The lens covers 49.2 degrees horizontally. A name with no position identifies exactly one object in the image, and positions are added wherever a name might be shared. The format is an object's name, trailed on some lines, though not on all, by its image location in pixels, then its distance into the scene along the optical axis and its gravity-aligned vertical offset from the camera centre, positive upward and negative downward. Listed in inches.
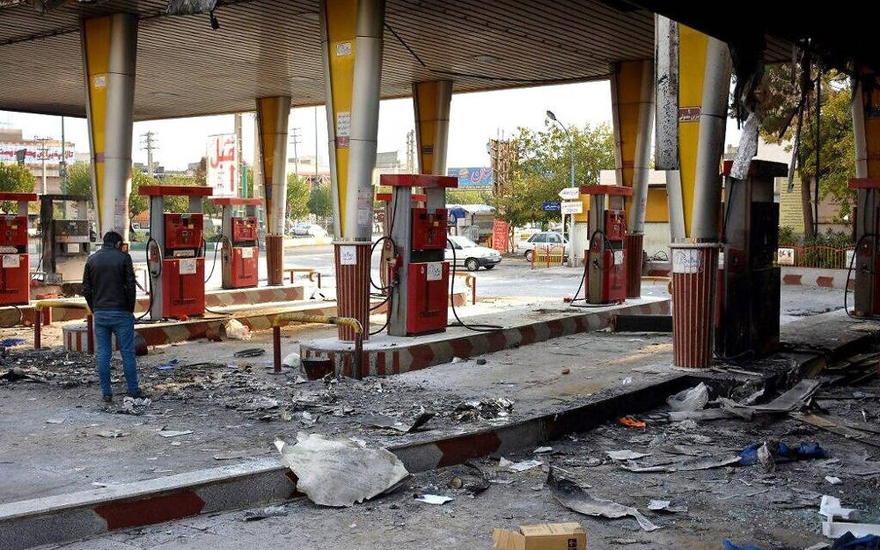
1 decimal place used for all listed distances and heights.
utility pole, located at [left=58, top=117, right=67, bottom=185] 2773.1 +180.8
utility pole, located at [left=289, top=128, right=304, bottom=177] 4955.7 +495.5
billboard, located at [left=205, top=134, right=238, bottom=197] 2536.9 +177.2
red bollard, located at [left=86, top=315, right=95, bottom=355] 561.0 -62.3
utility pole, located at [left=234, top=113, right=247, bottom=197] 2504.9 +219.0
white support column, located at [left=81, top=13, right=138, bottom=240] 674.2 +88.3
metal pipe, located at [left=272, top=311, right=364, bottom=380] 465.1 -46.8
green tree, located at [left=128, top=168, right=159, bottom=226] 2736.2 +94.5
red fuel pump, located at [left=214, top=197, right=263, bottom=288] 896.3 -15.7
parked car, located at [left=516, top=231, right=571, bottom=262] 1853.2 -14.6
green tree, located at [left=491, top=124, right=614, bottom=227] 2078.0 +144.9
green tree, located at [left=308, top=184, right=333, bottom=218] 4485.7 +137.6
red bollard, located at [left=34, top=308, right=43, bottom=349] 584.2 -60.0
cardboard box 224.7 -72.0
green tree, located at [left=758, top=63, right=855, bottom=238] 1295.5 +143.2
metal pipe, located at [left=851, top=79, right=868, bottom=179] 814.5 +80.1
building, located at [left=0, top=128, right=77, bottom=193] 4094.5 +340.2
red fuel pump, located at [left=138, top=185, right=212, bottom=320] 651.5 -19.5
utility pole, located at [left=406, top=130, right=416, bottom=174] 3930.1 +346.6
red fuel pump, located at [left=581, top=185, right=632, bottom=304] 720.3 -12.5
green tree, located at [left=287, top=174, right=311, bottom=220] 3518.7 +134.2
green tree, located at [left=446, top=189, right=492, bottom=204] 4704.2 +181.2
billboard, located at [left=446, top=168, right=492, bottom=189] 4940.9 +285.2
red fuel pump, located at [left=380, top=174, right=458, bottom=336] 530.0 -14.7
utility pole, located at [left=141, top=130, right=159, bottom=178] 3680.6 +364.9
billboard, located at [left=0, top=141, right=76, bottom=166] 4197.8 +355.7
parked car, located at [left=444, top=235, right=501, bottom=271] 1589.6 -41.0
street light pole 1984.3 +173.3
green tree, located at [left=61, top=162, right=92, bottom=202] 3125.2 +166.0
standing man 426.9 -31.3
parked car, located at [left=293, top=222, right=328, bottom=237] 3179.1 +4.7
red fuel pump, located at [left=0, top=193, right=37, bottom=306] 739.4 -23.0
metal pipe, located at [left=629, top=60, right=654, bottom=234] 812.6 +69.2
